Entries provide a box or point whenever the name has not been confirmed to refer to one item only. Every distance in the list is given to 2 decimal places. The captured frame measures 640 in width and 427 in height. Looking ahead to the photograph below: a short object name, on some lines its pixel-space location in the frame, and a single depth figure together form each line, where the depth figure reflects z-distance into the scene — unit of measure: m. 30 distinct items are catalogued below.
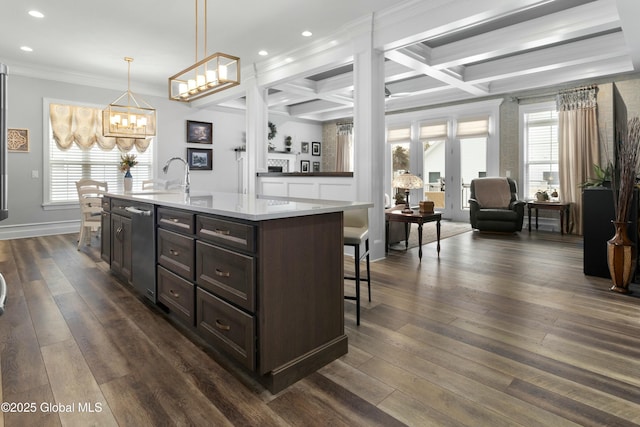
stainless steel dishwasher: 2.75
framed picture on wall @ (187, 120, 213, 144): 8.02
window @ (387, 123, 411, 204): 9.05
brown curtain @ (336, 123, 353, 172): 10.06
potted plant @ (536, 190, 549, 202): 6.85
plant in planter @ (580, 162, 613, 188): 4.05
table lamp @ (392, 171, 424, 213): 4.94
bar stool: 2.55
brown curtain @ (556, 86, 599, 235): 6.30
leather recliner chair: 6.40
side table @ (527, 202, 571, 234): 6.42
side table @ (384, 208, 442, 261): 4.61
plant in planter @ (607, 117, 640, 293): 3.13
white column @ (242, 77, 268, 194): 6.32
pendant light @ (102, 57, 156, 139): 5.23
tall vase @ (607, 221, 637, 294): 3.19
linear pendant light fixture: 3.28
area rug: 5.57
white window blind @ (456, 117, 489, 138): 7.73
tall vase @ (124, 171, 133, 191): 4.95
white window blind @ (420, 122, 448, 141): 8.39
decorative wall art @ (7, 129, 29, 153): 6.02
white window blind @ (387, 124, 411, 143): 9.02
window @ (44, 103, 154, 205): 6.46
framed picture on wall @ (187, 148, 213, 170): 8.06
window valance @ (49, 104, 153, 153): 6.42
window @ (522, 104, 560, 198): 6.98
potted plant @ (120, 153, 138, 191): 4.96
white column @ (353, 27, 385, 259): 4.45
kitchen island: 1.75
